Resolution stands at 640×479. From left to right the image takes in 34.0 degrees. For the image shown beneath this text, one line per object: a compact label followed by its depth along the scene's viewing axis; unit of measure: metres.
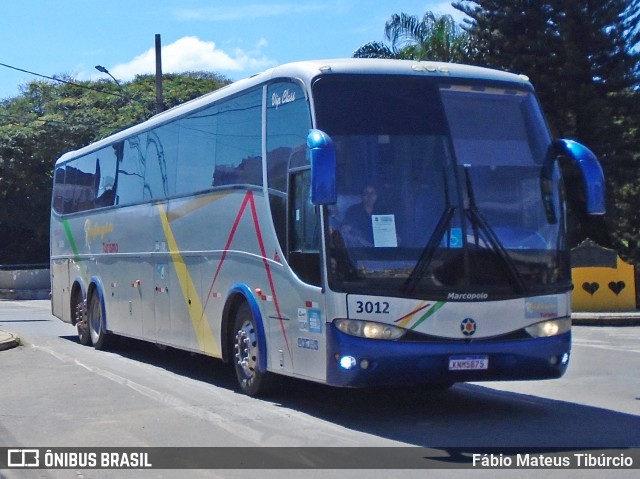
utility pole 29.94
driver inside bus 9.44
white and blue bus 9.38
